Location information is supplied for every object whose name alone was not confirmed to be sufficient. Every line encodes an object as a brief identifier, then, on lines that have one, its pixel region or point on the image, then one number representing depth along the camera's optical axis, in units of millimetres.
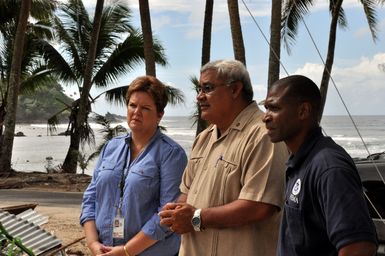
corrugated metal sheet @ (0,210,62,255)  3449
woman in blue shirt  3094
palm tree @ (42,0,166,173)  19641
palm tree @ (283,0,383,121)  17047
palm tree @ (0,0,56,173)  15617
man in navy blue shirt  1810
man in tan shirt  2617
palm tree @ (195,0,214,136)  15273
